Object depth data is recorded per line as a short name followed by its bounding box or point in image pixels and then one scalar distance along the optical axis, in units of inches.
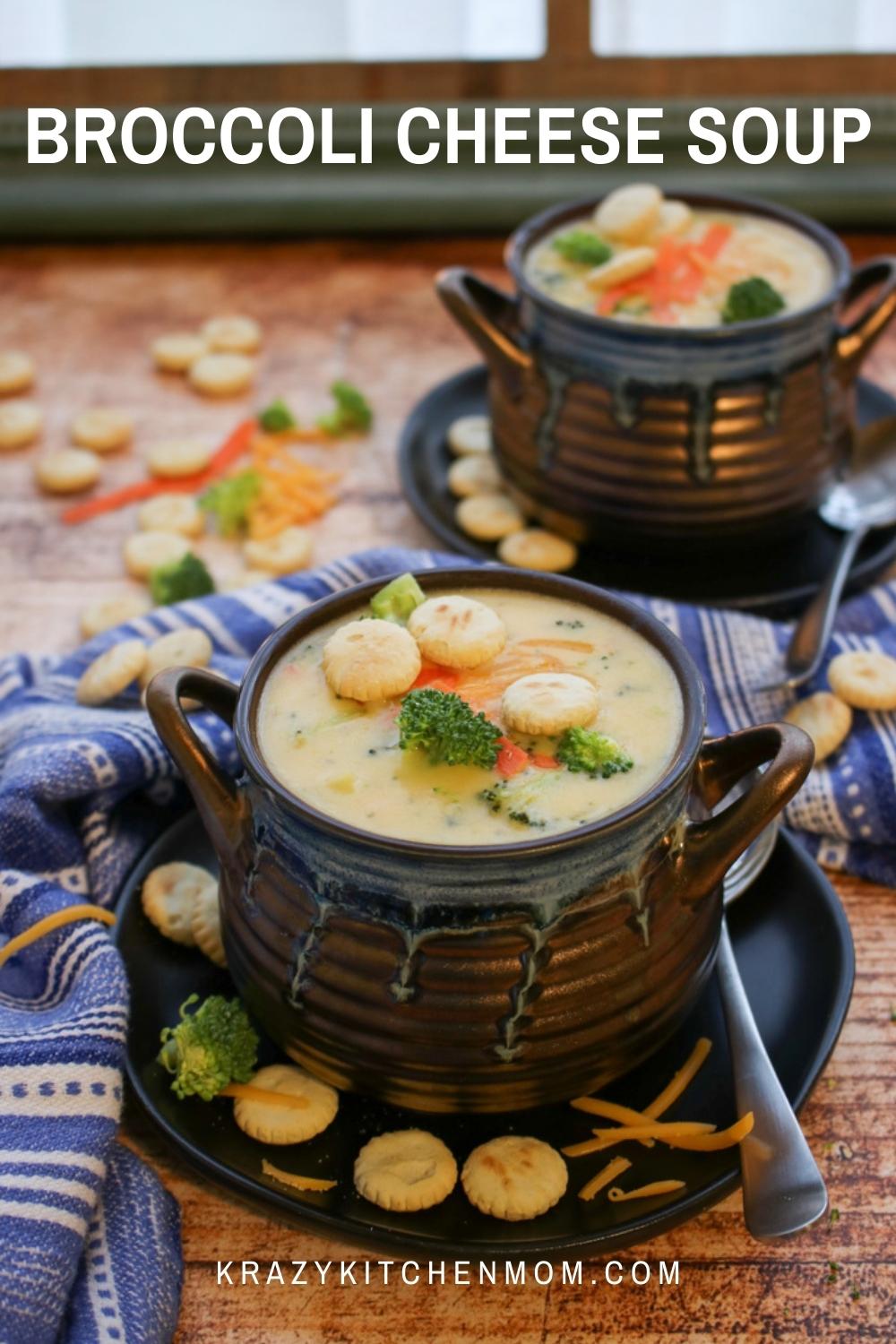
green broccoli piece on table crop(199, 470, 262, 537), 42.6
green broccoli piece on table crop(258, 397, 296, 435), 45.7
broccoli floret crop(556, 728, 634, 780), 29.2
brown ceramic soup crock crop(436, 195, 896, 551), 38.1
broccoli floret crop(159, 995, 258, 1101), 29.6
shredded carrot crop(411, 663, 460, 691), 30.4
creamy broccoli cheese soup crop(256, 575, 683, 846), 28.8
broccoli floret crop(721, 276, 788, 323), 38.7
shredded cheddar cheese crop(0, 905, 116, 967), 31.3
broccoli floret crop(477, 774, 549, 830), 28.6
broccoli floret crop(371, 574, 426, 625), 31.3
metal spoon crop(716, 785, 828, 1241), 28.1
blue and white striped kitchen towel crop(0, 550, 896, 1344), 28.5
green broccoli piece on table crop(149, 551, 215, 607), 39.7
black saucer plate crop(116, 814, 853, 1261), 28.3
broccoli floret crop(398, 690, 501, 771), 29.0
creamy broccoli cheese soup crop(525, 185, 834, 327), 39.4
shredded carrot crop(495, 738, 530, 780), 29.2
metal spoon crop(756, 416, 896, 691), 36.9
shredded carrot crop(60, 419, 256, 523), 43.7
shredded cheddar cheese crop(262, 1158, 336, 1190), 28.8
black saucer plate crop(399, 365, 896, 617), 39.2
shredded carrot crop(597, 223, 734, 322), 39.7
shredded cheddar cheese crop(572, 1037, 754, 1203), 28.7
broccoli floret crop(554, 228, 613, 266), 40.7
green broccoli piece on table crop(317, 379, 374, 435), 45.6
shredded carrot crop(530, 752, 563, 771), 29.3
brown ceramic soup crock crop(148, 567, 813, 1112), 28.1
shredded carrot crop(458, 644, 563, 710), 30.4
